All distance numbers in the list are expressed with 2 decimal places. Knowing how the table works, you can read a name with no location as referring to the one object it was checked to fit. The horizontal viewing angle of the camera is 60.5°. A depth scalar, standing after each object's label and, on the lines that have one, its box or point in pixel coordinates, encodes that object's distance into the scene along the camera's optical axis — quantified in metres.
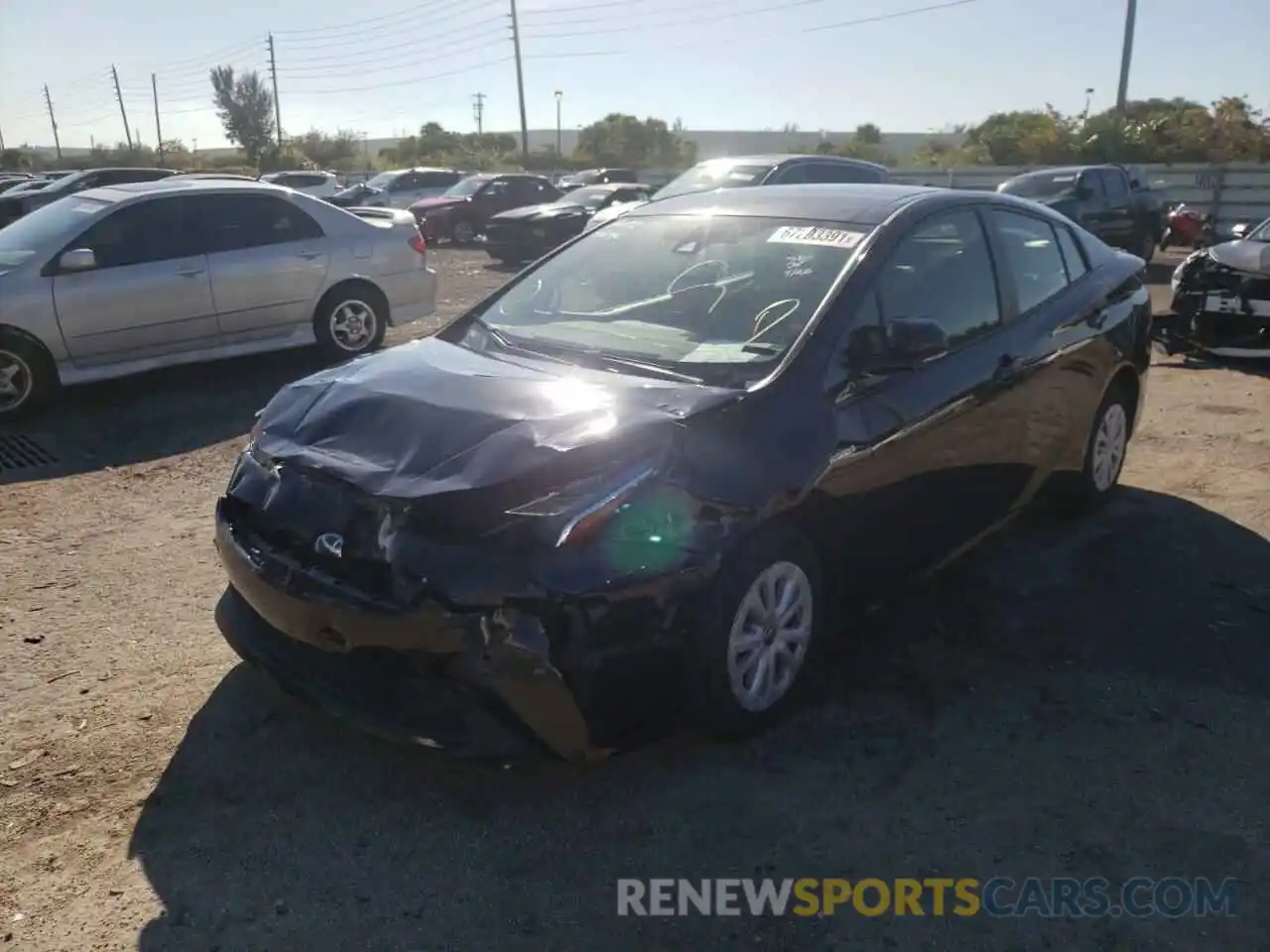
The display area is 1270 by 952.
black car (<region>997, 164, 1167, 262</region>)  16.69
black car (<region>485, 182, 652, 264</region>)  17.91
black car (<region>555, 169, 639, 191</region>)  26.00
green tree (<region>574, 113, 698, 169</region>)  54.78
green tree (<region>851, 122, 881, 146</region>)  59.14
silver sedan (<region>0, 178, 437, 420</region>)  7.58
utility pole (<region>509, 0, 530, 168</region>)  48.00
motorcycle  19.62
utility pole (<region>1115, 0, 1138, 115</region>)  30.55
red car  22.95
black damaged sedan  2.92
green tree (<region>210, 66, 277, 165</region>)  73.75
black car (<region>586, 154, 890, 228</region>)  12.61
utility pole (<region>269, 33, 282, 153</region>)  68.93
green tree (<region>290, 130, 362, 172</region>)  65.12
